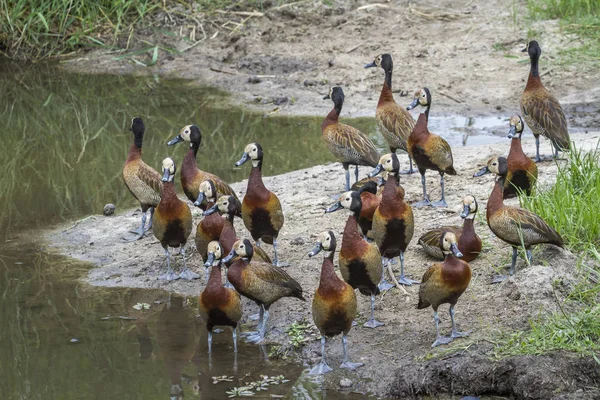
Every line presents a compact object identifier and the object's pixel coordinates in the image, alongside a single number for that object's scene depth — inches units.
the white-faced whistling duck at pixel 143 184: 773.9
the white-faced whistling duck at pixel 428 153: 753.0
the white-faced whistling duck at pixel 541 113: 823.1
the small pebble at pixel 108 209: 827.4
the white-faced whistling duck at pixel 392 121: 825.5
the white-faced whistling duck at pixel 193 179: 738.2
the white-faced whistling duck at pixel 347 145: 803.5
